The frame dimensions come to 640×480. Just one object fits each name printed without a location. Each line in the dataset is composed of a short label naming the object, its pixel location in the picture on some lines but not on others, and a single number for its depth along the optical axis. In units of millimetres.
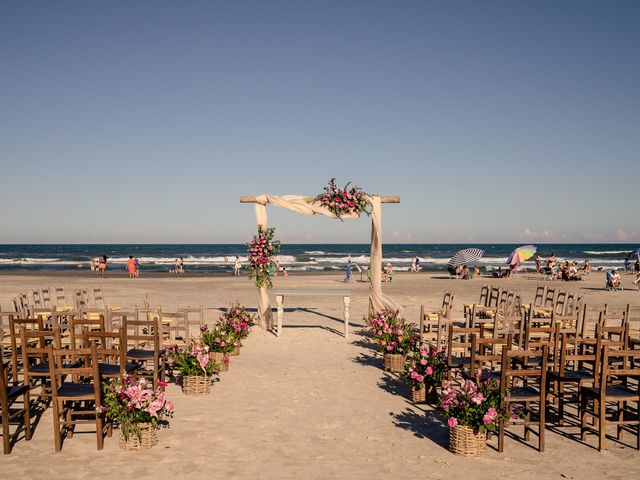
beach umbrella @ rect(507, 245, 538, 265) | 30484
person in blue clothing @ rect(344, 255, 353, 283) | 28162
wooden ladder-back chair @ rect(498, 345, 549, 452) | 5723
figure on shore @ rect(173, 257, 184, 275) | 38812
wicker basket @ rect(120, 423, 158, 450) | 5672
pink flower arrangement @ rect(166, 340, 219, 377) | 7682
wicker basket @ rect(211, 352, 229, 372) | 9188
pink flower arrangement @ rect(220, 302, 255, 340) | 10703
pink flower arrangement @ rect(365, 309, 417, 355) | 9375
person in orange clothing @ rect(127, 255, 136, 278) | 31717
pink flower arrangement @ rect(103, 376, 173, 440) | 5633
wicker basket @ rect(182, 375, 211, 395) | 7730
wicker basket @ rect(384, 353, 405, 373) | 9320
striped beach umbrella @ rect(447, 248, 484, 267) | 30844
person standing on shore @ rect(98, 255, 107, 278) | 32438
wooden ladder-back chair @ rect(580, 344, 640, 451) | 5770
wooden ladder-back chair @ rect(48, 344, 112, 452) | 5445
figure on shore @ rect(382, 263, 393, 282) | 29500
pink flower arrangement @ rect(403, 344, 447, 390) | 7398
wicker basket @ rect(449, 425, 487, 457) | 5590
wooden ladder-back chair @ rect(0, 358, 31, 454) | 5402
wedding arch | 13023
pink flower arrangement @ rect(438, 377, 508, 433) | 5547
